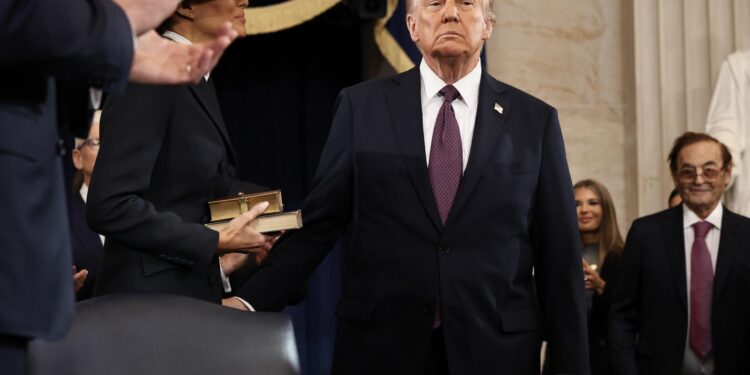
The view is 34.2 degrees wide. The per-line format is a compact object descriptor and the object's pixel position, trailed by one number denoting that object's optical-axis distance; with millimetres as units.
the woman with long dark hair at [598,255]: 5613
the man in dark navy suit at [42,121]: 1616
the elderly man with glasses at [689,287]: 4957
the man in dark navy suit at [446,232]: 3025
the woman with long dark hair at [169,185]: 2621
